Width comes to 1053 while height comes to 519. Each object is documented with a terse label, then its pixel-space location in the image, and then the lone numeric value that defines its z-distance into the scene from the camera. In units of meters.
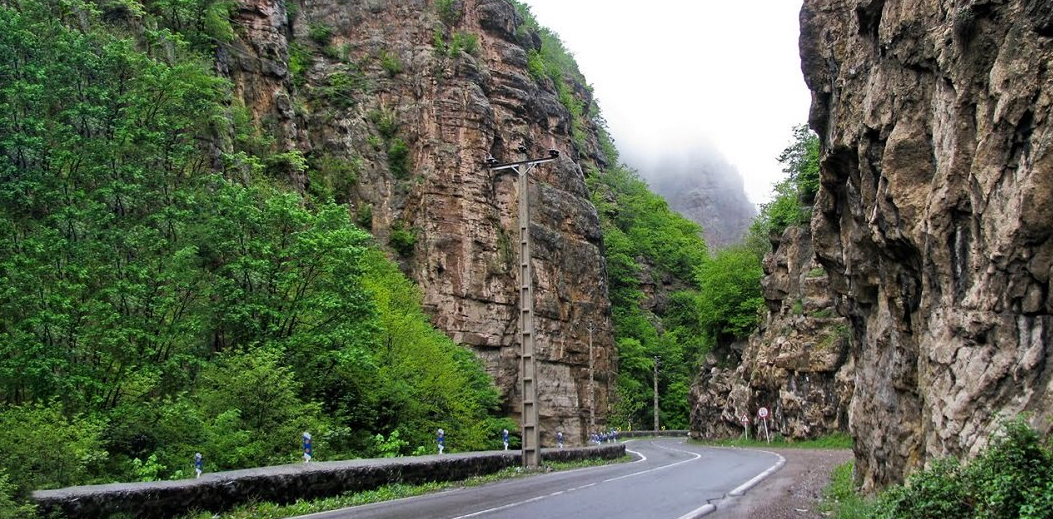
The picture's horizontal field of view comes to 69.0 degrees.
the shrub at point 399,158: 41.19
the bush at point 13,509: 7.43
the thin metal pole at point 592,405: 43.22
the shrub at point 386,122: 41.91
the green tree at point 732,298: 50.09
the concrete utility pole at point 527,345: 19.47
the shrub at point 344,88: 41.25
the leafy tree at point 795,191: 39.62
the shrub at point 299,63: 40.94
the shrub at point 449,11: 44.28
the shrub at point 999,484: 5.57
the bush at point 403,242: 38.88
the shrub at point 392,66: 42.66
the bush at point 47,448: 12.47
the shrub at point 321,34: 42.72
